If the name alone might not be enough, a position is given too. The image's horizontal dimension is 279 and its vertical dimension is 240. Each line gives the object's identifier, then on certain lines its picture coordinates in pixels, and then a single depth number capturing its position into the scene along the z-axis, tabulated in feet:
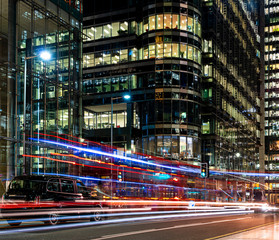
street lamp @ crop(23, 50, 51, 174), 111.53
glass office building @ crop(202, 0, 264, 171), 210.79
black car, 52.95
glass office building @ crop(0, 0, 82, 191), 99.09
